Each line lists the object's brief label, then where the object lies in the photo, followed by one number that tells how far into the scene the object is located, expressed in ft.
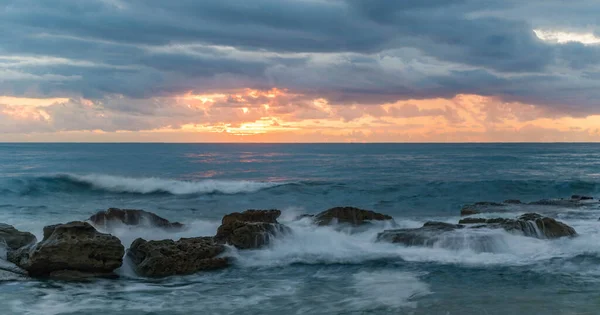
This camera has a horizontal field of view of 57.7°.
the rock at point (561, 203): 90.21
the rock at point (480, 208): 83.15
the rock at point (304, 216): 75.82
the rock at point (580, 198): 99.86
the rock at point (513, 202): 95.30
